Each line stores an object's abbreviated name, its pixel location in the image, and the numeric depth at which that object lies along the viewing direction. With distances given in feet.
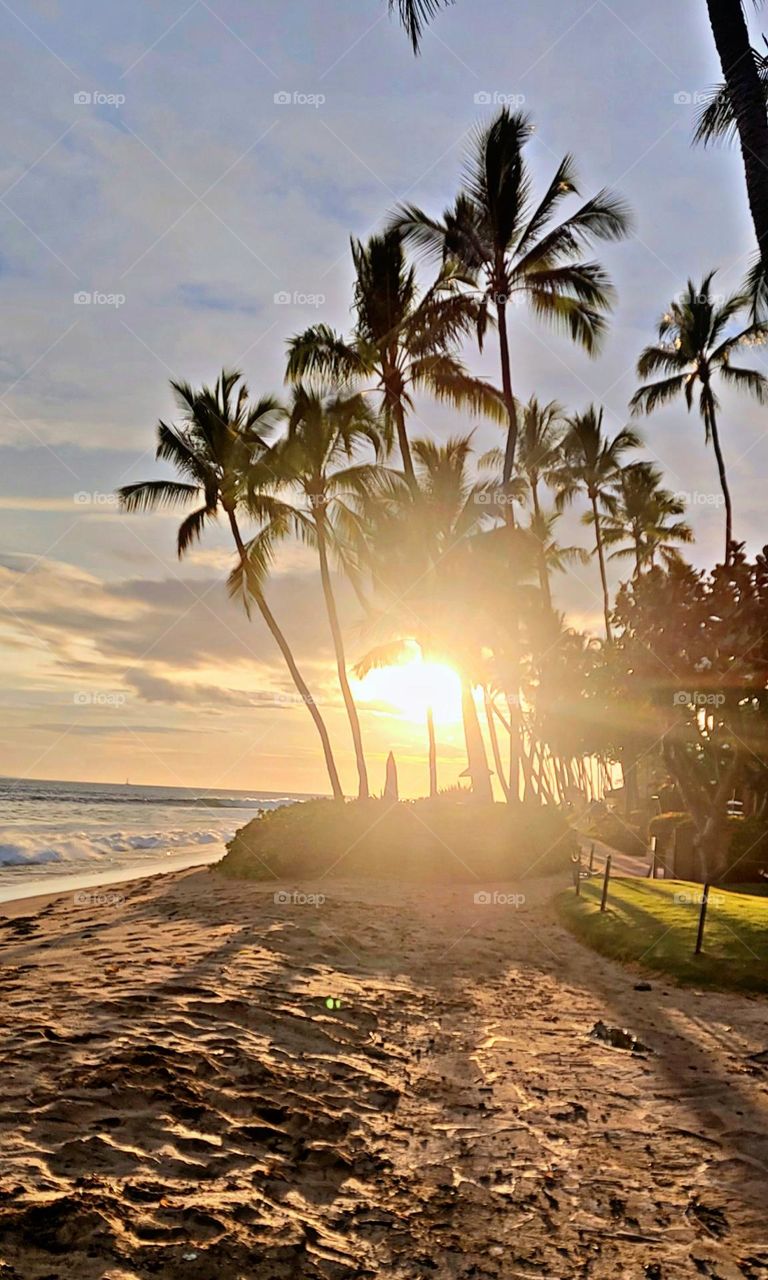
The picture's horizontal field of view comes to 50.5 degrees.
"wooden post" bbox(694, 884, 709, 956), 31.99
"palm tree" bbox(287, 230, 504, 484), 78.64
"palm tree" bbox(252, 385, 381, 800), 79.77
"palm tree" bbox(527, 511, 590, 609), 109.81
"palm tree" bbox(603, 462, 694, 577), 134.31
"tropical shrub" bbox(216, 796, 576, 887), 62.90
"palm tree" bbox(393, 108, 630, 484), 71.67
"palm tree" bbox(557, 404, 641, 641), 125.59
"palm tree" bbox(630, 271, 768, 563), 105.40
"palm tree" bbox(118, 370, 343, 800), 79.92
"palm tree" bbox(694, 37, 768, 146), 33.03
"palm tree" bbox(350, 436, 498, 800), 87.86
